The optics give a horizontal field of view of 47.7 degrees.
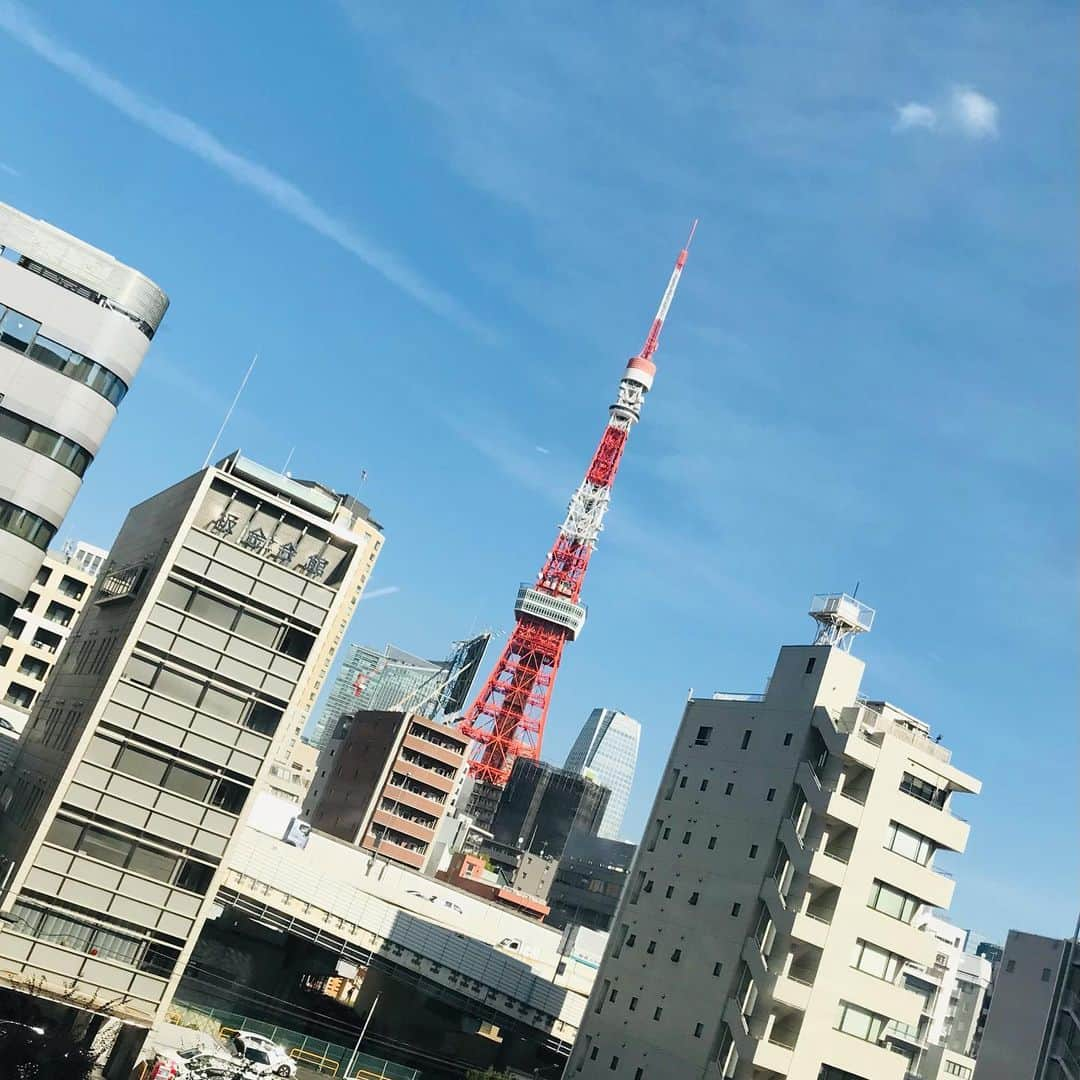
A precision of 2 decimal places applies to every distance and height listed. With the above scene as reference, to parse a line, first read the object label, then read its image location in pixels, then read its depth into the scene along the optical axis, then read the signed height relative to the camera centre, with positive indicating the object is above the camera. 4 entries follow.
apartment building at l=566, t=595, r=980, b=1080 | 40.84 +4.41
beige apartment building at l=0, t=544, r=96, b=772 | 73.06 +6.86
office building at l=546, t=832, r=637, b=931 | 119.44 +6.44
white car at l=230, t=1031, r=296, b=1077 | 37.62 -5.93
